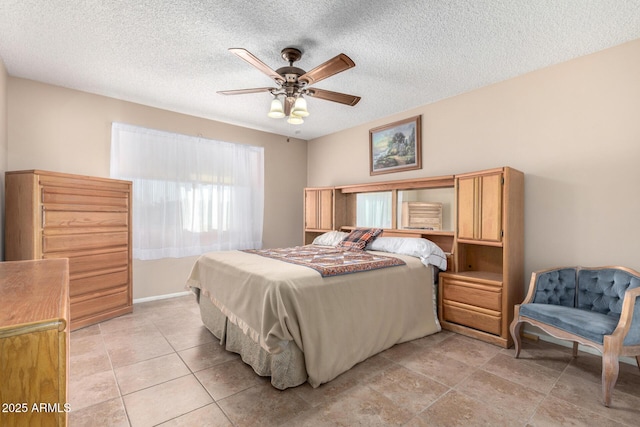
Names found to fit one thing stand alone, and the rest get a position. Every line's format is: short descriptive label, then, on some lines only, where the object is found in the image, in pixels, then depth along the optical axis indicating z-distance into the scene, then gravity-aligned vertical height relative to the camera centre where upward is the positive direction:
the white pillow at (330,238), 4.29 -0.35
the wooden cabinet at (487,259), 2.92 -0.48
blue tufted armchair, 2.03 -0.80
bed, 2.17 -0.79
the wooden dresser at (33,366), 0.71 -0.38
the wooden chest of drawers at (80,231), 2.97 -0.19
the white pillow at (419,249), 3.32 -0.40
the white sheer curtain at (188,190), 4.14 +0.39
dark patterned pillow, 3.89 -0.32
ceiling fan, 2.29 +1.17
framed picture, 4.21 +1.05
